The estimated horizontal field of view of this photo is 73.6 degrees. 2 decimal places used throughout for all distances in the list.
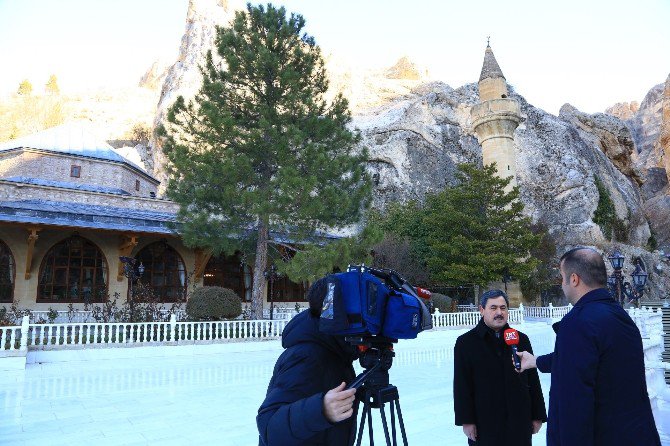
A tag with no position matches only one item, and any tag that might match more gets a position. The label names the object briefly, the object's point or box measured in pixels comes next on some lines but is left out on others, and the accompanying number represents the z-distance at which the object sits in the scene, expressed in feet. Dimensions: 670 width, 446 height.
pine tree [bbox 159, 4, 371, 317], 42.60
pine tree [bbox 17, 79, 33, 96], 195.35
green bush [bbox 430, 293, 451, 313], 59.00
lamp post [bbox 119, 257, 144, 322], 42.16
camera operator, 4.35
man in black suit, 8.84
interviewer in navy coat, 6.25
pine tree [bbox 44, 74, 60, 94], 202.53
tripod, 5.27
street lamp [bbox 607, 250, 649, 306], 37.50
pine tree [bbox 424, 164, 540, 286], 65.16
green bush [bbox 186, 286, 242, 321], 43.39
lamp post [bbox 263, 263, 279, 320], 50.89
